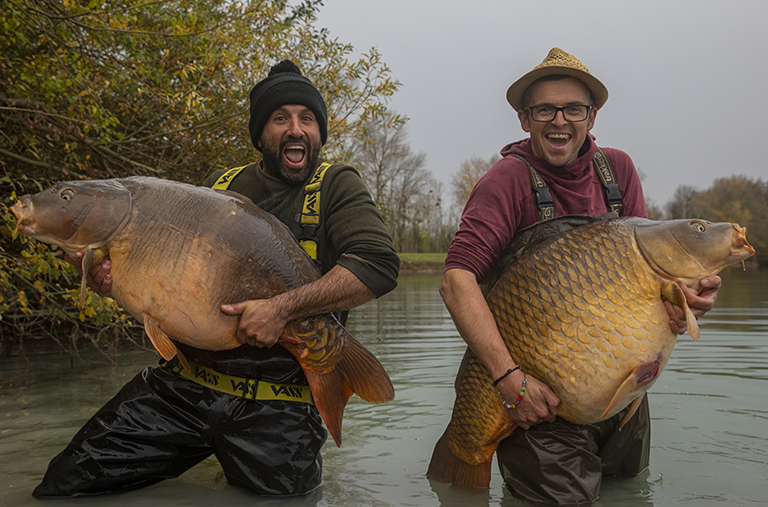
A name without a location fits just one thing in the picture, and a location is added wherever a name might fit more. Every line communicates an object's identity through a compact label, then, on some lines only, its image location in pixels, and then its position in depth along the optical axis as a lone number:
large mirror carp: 2.36
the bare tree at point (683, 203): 62.47
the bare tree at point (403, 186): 37.69
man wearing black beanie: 2.64
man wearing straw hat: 2.53
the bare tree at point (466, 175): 48.28
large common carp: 2.38
